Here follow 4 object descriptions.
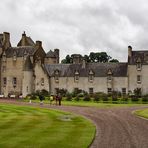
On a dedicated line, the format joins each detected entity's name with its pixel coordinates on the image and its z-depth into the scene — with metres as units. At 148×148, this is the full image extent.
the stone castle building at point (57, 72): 87.31
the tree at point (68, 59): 165.76
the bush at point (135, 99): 70.56
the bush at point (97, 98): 71.75
